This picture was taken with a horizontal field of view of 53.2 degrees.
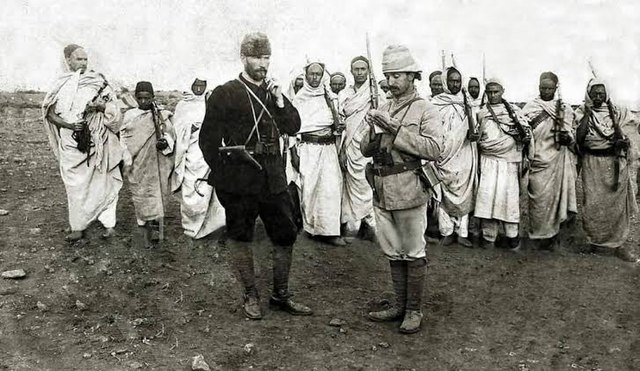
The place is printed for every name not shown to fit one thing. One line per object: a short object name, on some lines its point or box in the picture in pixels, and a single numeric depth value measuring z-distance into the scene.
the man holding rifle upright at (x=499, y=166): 7.30
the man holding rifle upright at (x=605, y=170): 7.21
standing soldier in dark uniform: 4.85
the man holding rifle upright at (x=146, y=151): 6.89
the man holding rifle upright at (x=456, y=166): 7.47
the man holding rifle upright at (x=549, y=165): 7.36
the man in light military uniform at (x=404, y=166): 4.73
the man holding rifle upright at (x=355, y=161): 7.58
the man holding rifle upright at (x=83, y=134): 6.66
